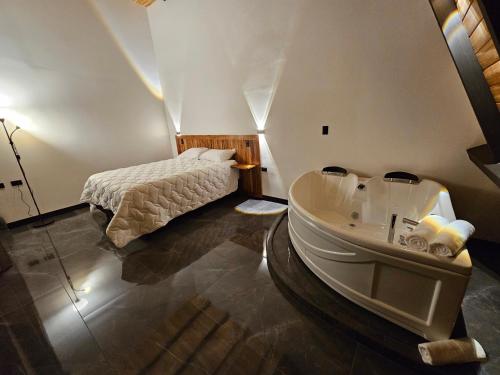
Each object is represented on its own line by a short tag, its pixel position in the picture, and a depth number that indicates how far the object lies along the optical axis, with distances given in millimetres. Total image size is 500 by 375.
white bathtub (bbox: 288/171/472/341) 1011
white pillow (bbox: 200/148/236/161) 3396
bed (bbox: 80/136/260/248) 2223
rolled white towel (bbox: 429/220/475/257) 986
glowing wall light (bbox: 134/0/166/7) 3675
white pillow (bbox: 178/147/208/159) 3737
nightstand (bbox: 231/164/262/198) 3308
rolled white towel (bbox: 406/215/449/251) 1089
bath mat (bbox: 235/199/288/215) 2943
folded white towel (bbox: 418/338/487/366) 1005
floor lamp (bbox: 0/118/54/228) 2768
